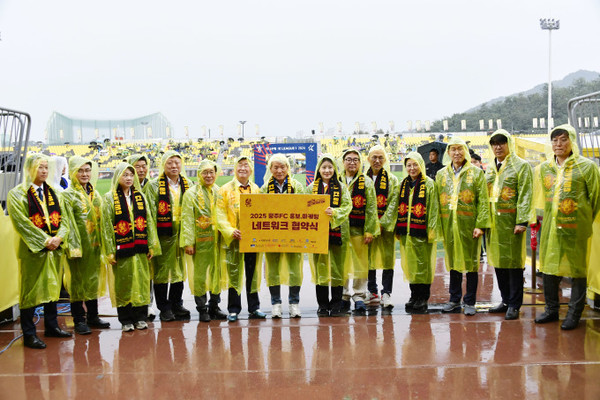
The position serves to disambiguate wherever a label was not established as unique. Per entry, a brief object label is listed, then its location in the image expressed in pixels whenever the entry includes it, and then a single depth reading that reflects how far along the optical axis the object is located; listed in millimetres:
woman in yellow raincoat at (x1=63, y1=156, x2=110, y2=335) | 4598
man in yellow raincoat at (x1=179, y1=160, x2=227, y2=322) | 4805
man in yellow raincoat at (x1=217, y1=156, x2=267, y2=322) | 4875
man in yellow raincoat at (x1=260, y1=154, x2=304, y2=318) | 4906
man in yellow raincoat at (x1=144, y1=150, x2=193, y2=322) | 4922
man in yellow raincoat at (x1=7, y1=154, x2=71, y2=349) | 4227
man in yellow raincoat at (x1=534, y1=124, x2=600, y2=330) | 4328
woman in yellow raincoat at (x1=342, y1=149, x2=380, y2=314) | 5070
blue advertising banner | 10266
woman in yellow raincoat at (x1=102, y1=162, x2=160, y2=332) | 4516
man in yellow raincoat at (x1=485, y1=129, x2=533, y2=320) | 4641
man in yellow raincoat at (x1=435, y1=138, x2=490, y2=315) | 4836
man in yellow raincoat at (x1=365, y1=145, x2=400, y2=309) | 5277
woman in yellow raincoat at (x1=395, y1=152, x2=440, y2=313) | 4992
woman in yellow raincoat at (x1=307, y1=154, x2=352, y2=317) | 4898
